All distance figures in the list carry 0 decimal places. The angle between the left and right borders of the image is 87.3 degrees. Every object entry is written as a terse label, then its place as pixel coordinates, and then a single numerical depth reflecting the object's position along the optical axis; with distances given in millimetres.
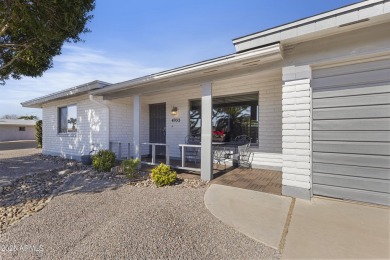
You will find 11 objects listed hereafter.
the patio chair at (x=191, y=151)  7638
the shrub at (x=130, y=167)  5660
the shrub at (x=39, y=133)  15104
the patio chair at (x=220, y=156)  7320
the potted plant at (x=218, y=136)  7954
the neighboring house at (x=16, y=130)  28203
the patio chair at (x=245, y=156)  6762
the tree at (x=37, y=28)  4621
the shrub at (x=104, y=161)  6676
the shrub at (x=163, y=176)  5049
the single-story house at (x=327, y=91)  3453
